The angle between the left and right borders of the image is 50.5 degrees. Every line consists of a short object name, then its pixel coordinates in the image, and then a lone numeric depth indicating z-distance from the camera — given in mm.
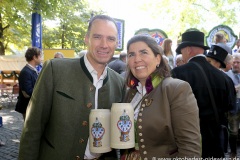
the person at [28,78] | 4710
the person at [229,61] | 4488
